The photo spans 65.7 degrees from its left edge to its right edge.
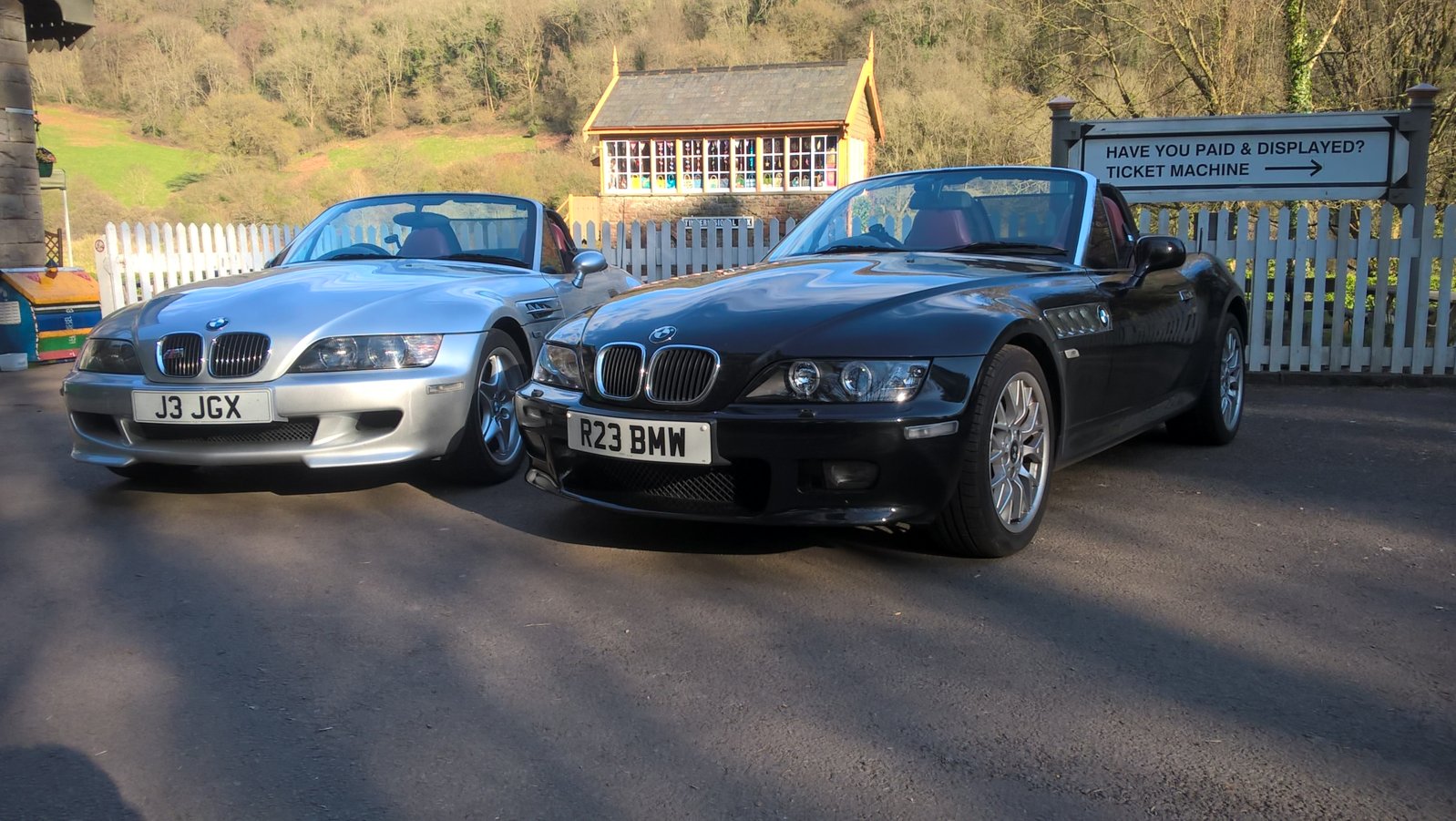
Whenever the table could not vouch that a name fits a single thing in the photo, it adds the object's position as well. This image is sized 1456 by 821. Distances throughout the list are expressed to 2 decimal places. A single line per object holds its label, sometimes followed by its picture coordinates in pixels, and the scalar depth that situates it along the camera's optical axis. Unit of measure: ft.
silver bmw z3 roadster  15.16
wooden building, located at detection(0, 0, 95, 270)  47.44
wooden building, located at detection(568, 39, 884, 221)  132.46
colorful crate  36.09
